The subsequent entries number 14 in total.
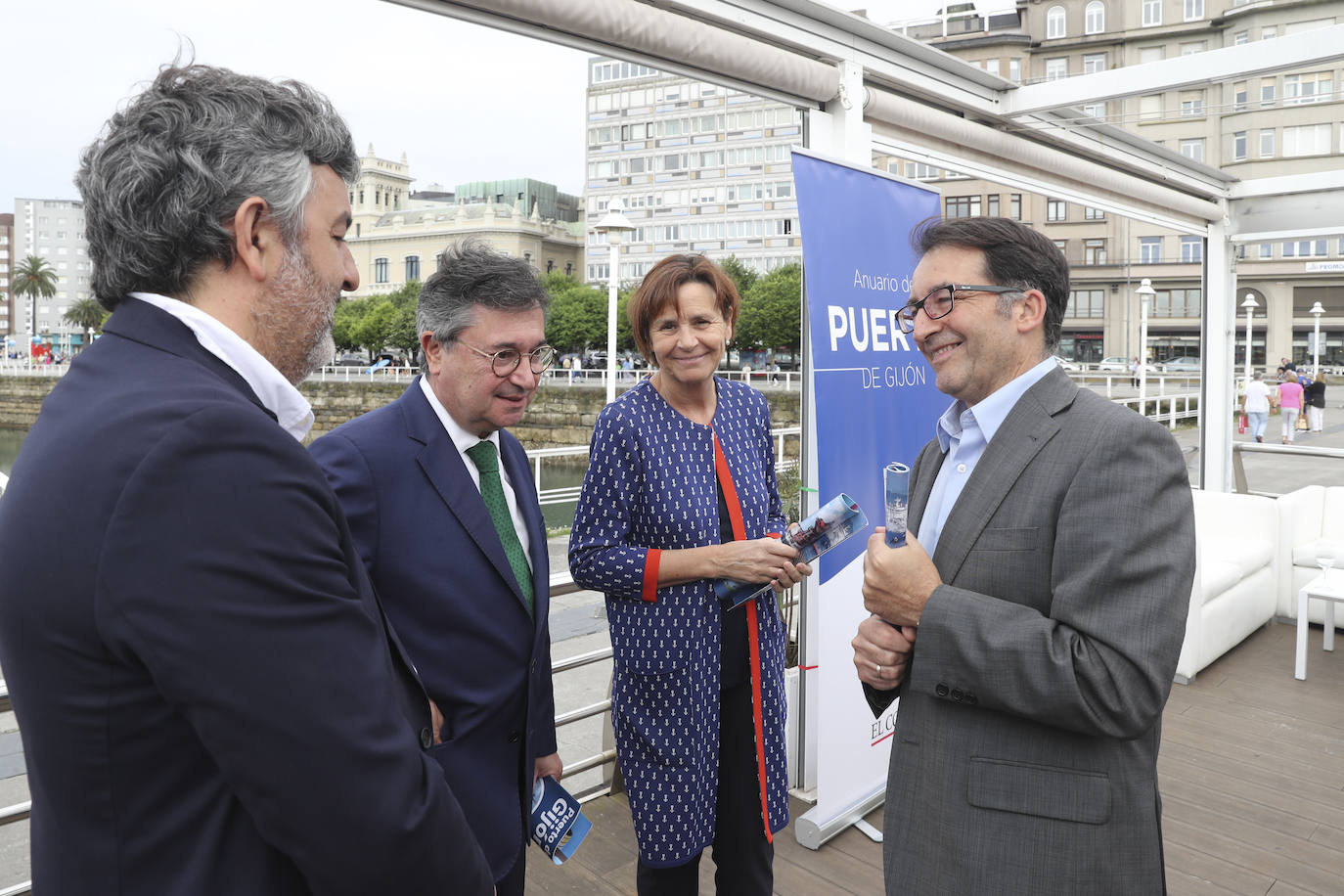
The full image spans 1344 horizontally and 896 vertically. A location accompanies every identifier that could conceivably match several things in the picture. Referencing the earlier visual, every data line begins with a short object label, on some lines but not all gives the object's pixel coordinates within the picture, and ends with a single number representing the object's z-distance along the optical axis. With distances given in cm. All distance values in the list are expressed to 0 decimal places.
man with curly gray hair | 65
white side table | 409
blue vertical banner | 234
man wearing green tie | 135
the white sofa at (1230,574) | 411
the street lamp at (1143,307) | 1228
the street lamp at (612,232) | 1028
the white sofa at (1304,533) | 493
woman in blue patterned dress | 177
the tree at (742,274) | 4325
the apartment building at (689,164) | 5812
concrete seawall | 2869
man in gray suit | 109
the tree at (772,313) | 4291
